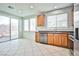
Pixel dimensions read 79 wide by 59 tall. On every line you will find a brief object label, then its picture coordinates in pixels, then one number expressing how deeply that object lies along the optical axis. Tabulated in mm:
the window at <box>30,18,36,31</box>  3979
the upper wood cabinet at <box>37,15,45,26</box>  3499
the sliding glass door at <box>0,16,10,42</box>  3492
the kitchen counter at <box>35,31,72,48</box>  2376
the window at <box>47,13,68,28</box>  2937
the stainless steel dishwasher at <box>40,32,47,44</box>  2983
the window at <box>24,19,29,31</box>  4374
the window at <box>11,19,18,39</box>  4051
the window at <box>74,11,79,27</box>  1230
